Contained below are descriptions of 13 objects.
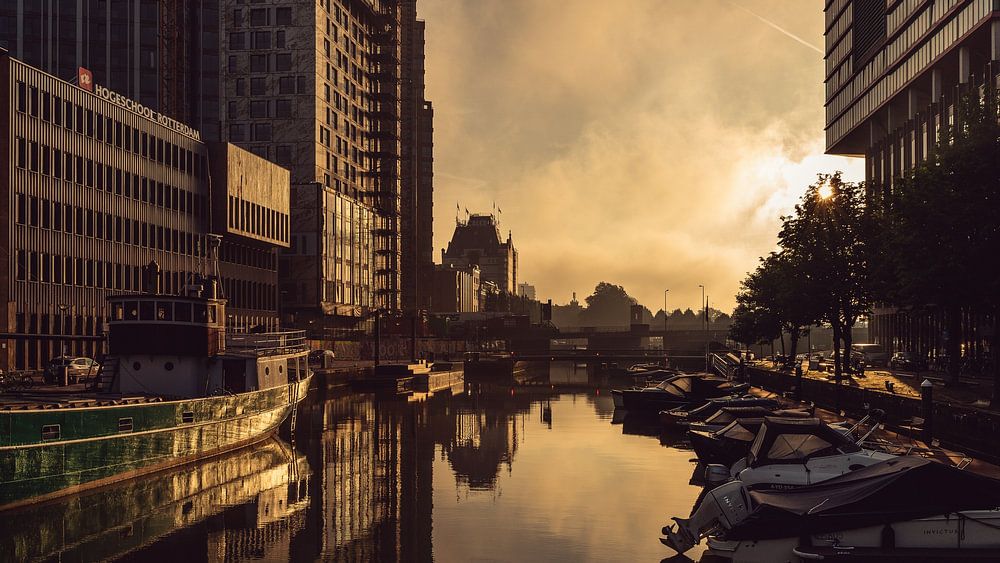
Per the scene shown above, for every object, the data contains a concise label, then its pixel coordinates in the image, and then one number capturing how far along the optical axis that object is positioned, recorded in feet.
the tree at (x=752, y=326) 393.29
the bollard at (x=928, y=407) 143.09
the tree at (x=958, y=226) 162.81
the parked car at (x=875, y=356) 383.45
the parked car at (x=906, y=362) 305.16
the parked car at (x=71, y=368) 238.68
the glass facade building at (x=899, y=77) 332.80
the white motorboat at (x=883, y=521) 78.84
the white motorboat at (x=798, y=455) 103.04
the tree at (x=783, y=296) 289.53
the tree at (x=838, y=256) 279.90
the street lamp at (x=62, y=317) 298.35
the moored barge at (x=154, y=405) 118.52
